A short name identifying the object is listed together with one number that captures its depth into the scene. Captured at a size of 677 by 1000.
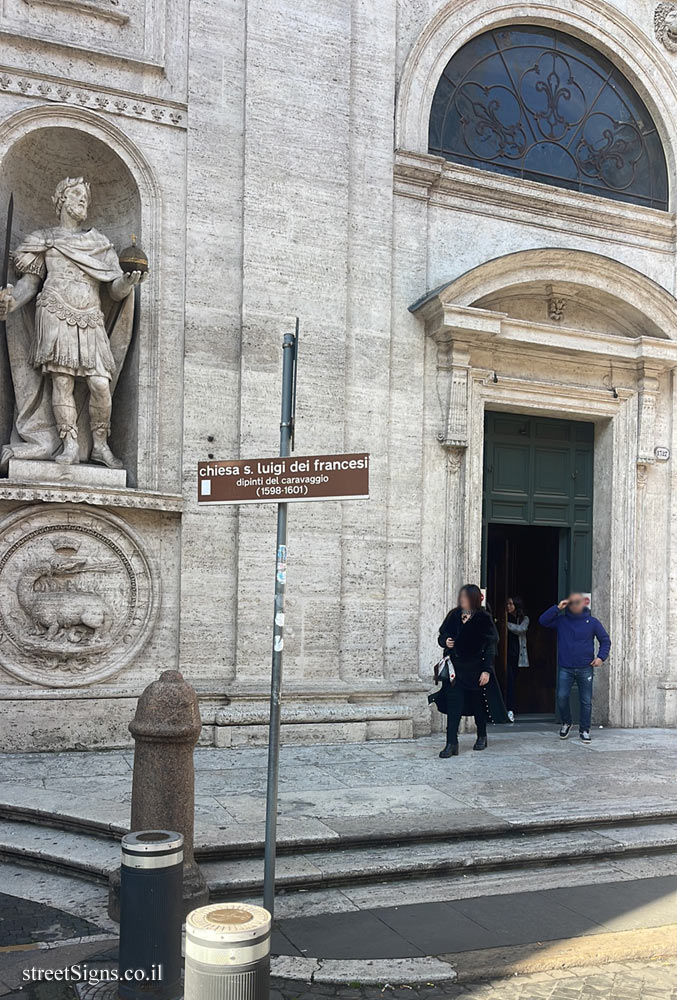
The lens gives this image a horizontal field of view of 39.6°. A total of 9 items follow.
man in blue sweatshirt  10.21
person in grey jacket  12.24
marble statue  8.87
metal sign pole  4.80
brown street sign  4.86
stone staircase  5.80
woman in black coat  8.84
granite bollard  5.32
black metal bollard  4.11
